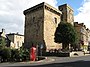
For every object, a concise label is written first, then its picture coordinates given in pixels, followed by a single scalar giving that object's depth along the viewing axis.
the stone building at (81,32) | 26.50
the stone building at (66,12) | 21.02
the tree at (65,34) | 15.73
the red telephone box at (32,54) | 9.33
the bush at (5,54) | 9.83
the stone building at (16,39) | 27.58
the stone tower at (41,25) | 17.35
